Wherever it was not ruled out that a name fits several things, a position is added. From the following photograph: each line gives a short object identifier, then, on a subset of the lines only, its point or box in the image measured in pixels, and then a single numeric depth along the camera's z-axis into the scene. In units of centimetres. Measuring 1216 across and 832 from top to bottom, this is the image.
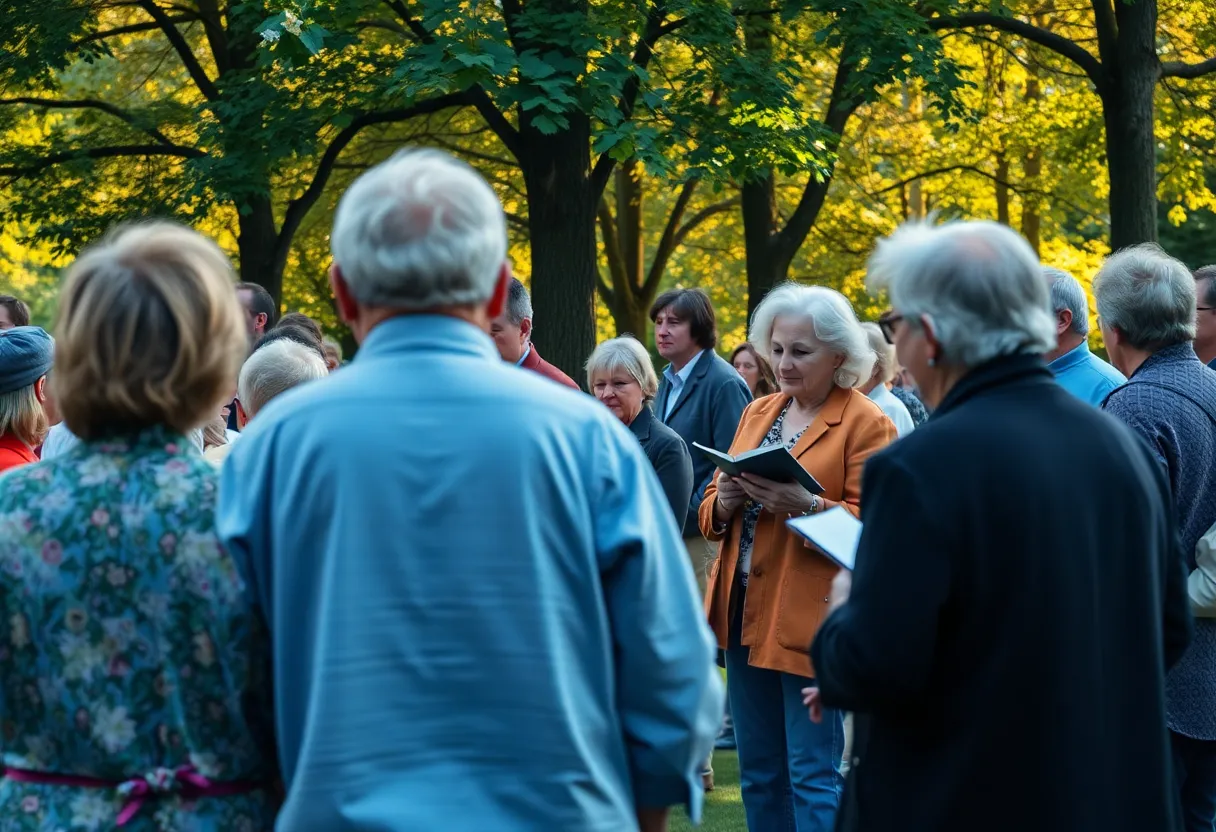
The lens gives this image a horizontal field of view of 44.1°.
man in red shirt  563
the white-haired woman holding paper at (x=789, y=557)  502
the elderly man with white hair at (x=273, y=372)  479
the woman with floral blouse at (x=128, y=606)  238
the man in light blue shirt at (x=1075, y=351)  544
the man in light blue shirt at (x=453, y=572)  226
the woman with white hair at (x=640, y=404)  662
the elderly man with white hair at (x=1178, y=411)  443
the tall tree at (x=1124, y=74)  1527
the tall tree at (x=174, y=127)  1386
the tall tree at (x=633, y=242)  2275
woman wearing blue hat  452
